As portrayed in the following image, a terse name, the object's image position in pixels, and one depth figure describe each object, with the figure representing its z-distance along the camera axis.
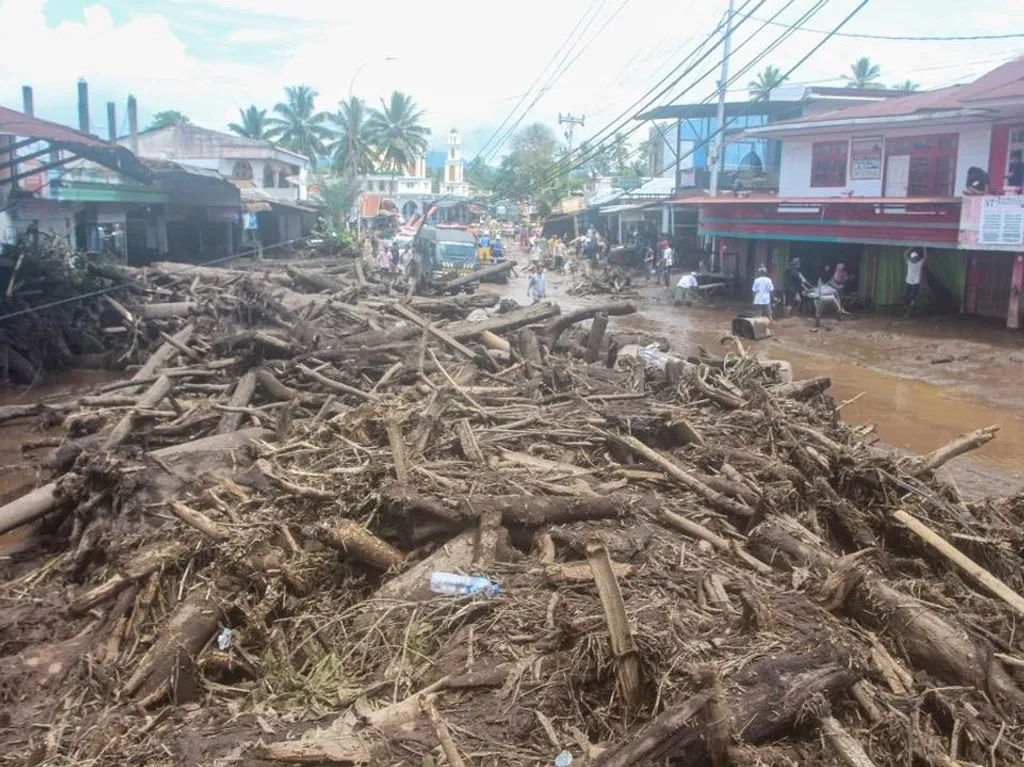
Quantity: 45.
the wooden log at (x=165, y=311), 19.67
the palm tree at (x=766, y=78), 66.12
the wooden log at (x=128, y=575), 6.46
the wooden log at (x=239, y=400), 10.82
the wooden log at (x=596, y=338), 14.34
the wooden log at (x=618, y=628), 4.05
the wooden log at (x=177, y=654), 5.41
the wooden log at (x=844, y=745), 4.09
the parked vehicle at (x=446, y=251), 32.38
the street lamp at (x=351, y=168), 48.56
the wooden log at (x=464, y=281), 25.92
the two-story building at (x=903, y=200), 21.81
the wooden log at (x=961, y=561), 5.79
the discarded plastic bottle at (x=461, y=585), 5.60
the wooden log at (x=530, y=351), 12.46
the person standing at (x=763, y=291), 25.09
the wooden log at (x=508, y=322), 15.00
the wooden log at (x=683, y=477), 7.17
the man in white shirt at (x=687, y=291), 31.23
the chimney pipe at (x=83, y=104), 30.88
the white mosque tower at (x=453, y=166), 121.10
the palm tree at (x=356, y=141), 67.94
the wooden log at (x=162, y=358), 14.07
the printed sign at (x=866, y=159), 28.00
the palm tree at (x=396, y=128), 74.19
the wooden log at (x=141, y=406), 10.28
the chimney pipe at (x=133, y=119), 36.00
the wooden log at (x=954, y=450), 8.06
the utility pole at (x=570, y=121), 73.62
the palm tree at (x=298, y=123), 73.06
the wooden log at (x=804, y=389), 10.98
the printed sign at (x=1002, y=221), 20.39
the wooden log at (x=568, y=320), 14.85
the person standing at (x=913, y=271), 24.06
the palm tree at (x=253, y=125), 73.19
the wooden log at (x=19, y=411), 13.23
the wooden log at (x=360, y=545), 6.27
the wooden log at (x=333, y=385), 11.60
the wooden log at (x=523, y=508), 6.45
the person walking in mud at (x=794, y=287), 27.09
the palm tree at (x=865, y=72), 72.50
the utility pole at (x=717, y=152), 33.34
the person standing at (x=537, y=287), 27.87
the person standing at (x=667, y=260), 36.59
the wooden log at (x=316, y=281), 23.67
